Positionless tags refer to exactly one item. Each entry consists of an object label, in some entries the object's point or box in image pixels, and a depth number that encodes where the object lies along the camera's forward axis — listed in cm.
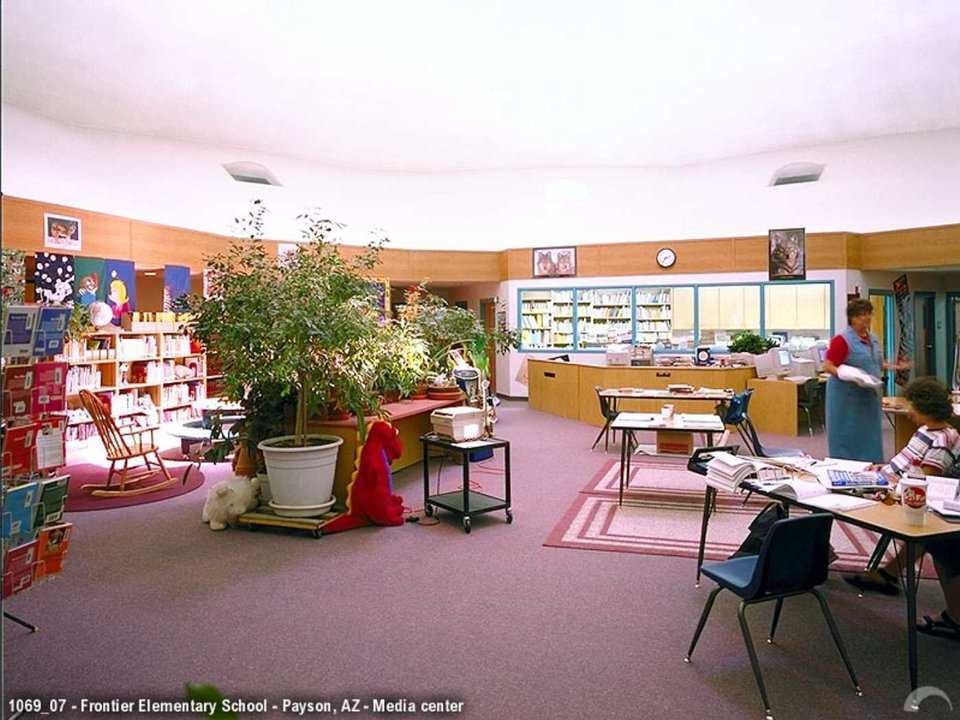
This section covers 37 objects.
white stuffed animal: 569
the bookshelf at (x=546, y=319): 1420
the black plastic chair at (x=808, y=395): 993
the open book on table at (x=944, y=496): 318
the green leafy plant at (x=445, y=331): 838
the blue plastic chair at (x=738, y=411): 727
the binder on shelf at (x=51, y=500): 331
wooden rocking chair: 691
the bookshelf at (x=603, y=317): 1391
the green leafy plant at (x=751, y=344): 1076
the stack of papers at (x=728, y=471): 385
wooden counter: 1009
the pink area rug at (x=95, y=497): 656
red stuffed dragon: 564
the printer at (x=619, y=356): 1095
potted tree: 528
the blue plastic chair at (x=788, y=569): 297
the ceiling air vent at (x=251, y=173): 1299
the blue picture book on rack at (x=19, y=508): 305
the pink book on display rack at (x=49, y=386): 360
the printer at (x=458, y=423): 576
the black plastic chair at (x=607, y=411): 805
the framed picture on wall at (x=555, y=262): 1393
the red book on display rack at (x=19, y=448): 341
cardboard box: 682
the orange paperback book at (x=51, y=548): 334
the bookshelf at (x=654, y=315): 1362
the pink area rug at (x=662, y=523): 500
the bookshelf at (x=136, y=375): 888
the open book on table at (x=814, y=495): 334
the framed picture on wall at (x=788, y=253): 1247
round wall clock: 1326
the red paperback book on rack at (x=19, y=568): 316
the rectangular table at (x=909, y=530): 295
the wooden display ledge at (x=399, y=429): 605
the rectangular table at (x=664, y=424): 607
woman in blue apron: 522
